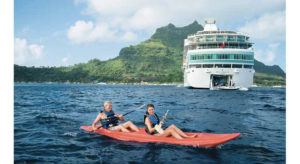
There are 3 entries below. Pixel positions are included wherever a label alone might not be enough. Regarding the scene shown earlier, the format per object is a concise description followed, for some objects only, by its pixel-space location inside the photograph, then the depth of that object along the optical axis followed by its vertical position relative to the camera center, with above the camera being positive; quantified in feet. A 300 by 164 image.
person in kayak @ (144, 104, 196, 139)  26.53 -6.08
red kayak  24.63 -7.42
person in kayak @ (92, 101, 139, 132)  31.14 -6.14
